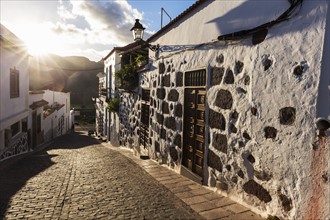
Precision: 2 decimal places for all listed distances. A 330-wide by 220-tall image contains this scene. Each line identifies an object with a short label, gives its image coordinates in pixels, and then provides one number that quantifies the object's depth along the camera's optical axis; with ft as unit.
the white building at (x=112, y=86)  52.24
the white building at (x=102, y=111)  69.00
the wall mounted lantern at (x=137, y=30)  26.84
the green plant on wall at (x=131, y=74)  34.31
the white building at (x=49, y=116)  54.03
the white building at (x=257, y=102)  10.21
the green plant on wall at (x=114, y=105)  48.04
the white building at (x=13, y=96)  33.14
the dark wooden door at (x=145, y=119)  29.91
